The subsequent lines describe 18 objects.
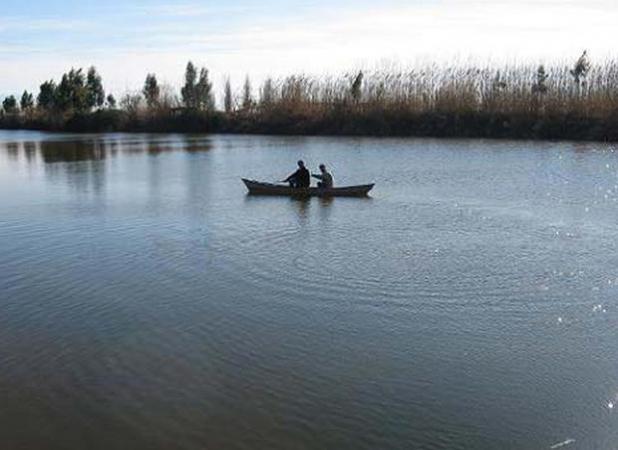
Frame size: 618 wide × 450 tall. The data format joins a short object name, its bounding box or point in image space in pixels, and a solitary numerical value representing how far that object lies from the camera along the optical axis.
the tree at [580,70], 42.03
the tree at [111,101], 70.12
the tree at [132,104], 63.67
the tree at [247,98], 57.34
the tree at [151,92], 63.31
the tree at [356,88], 49.16
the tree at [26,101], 82.38
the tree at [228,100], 59.12
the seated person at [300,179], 21.50
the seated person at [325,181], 21.45
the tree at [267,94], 54.62
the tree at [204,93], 61.75
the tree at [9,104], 82.06
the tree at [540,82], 42.50
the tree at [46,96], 74.62
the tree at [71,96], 69.31
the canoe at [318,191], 21.22
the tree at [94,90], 71.18
